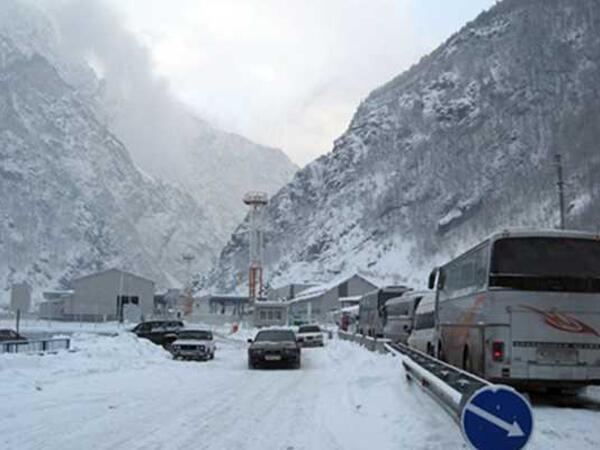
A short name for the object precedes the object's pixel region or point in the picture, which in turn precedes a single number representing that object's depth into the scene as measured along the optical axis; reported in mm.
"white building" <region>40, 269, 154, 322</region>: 125000
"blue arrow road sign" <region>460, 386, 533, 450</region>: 7605
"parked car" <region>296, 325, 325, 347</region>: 54000
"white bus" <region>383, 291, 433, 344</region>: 41375
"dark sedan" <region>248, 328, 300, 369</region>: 29531
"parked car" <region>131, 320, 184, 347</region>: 44469
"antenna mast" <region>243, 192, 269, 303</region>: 148875
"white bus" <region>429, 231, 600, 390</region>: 15297
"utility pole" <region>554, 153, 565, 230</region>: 42869
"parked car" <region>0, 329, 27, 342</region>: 44625
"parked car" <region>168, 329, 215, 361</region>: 33500
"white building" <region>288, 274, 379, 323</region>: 129125
